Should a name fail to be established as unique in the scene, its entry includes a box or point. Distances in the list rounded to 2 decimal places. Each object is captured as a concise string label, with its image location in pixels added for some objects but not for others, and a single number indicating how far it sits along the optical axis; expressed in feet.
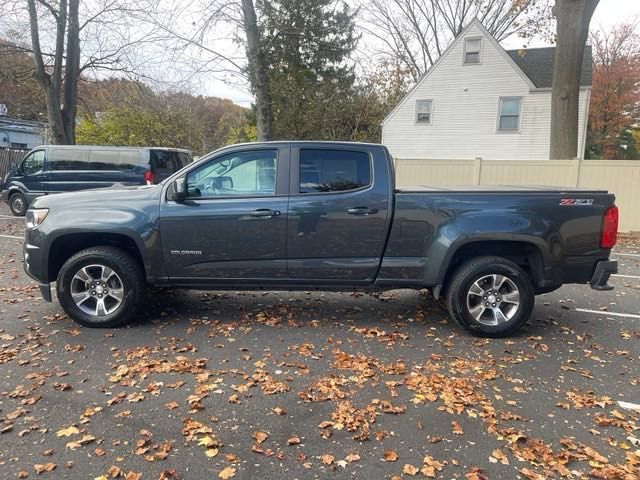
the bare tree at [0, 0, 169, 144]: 54.85
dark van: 42.45
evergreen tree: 78.84
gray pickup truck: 15.07
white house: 69.26
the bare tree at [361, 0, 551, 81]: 107.76
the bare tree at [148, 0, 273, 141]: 47.67
